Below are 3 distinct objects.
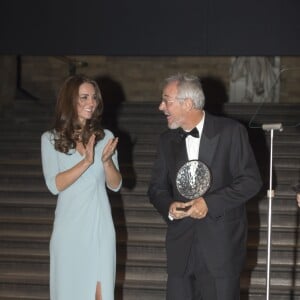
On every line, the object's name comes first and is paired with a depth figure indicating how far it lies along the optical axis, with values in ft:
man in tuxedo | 11.84
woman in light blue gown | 12.22
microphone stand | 12.84
